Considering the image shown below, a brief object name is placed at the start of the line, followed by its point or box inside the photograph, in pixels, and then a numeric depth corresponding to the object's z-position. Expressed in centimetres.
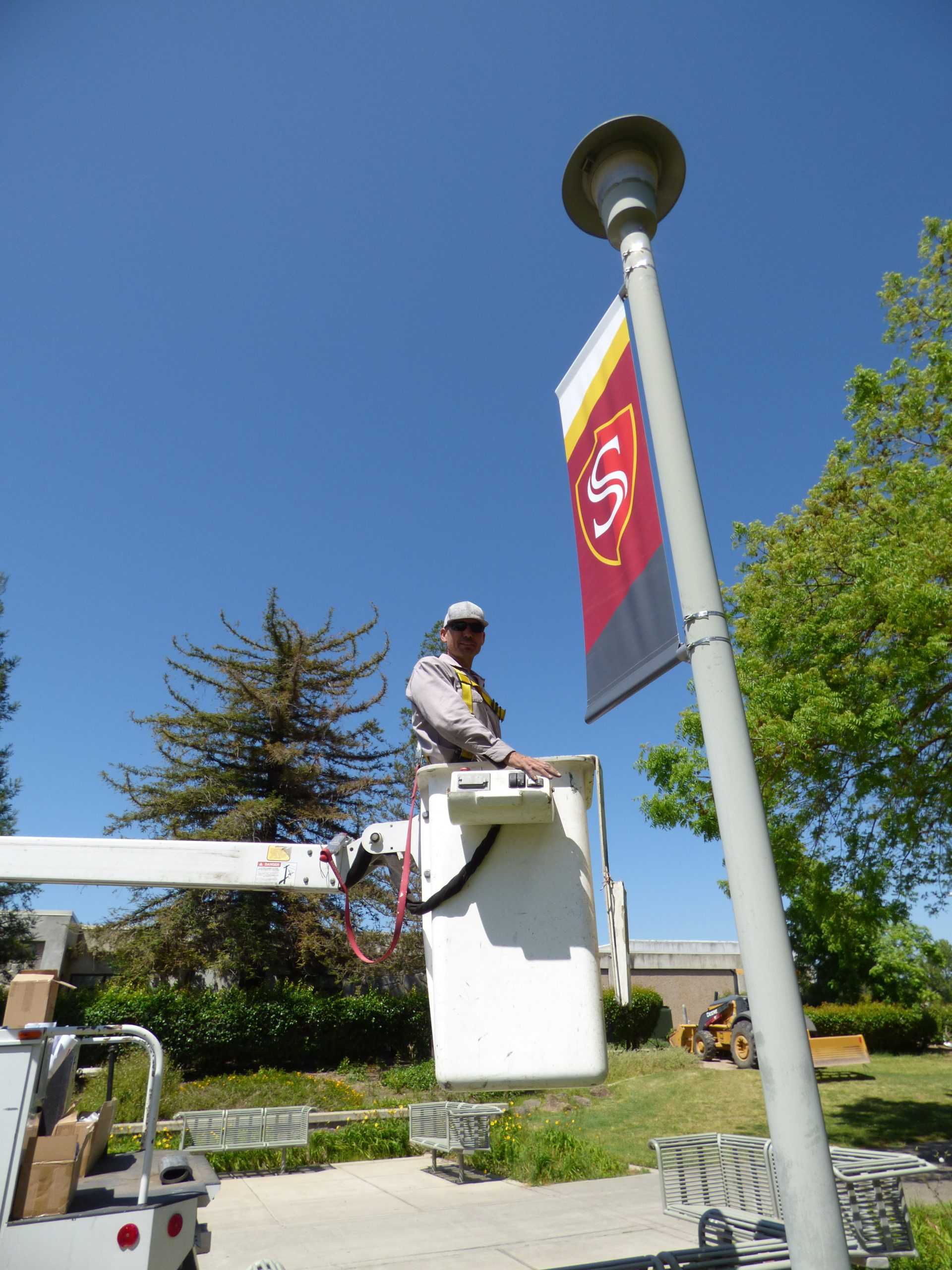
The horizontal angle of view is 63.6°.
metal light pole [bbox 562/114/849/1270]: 184
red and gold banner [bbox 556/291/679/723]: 251
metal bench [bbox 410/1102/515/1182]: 920
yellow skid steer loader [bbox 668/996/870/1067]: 1700
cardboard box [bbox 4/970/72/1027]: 356
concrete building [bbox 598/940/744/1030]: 2669
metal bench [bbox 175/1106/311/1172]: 951
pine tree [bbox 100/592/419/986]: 1956
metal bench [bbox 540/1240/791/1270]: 308
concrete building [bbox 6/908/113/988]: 2264
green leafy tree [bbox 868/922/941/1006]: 2456
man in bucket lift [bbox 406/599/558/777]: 260
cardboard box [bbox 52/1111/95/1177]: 337
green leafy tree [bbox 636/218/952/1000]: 790
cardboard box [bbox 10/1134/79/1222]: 320
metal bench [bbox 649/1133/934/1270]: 491
